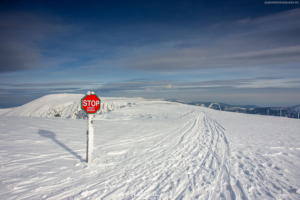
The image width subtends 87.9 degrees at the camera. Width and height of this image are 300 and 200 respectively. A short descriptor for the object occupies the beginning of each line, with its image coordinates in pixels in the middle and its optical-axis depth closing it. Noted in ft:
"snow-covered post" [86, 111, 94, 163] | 16.85
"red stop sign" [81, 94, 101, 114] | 16.50
